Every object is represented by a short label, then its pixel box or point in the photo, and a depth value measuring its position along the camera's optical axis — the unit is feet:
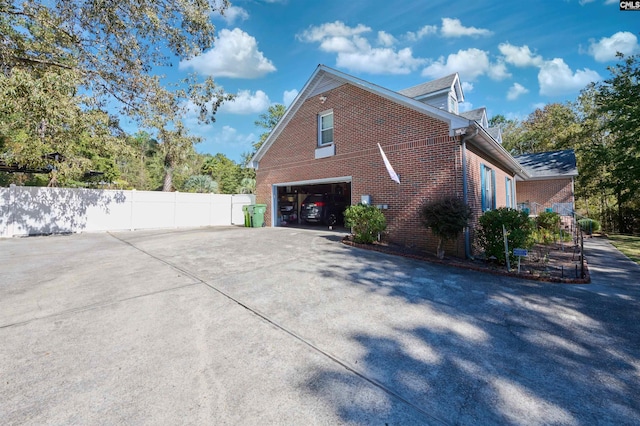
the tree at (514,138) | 96.84
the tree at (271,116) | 107.04
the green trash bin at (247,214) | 46.50
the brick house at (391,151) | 25.25
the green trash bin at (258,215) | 45.78
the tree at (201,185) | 92.07
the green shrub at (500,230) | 19.57
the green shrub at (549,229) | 33.47
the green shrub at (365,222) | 26.66
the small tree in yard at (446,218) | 21.04
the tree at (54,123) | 22.26
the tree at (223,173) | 108.99
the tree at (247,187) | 79.36
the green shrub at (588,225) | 46.42
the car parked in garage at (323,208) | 44.73
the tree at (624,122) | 45.98
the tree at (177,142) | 40.37
